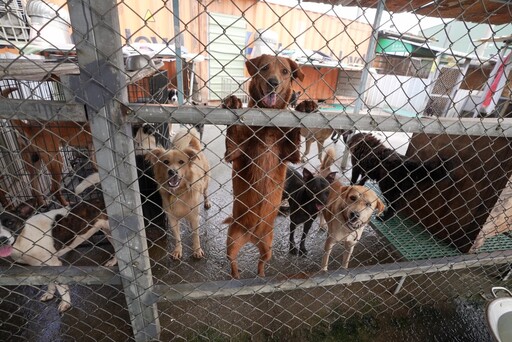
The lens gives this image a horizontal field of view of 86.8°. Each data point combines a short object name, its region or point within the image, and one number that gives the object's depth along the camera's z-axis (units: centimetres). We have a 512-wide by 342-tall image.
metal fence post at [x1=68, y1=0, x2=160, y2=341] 112
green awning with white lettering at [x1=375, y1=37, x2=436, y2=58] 872
